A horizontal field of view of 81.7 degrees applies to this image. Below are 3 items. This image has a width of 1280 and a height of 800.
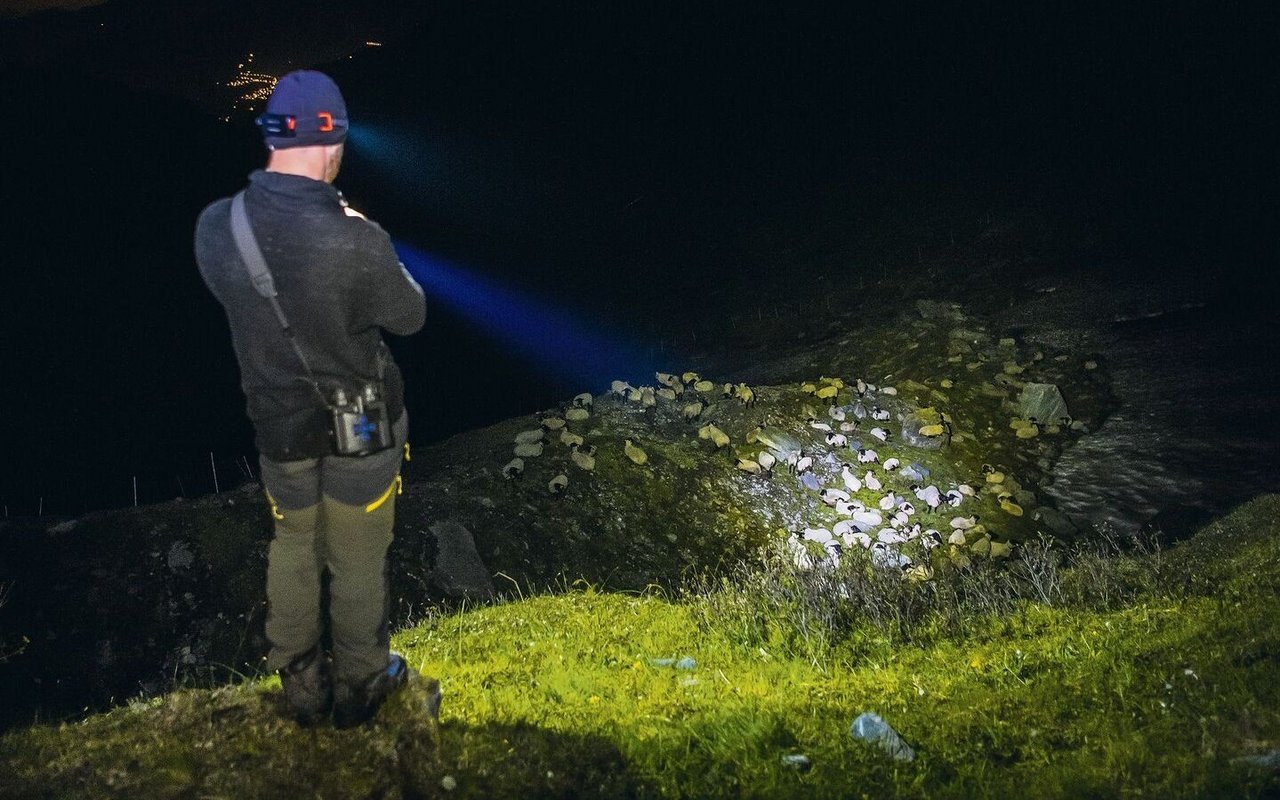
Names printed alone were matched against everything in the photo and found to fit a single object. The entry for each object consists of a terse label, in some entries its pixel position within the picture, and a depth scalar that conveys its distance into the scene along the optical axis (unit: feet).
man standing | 10.18
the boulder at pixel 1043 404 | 35.24
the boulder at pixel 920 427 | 32.53
